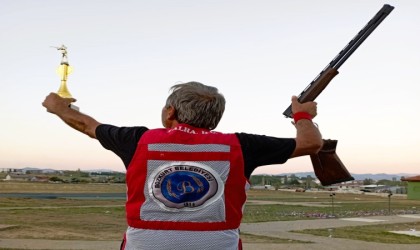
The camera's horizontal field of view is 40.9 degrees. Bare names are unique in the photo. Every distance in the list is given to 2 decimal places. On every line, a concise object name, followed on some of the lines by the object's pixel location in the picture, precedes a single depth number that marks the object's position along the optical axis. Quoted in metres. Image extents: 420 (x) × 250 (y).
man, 2.29
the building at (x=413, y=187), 45.25
